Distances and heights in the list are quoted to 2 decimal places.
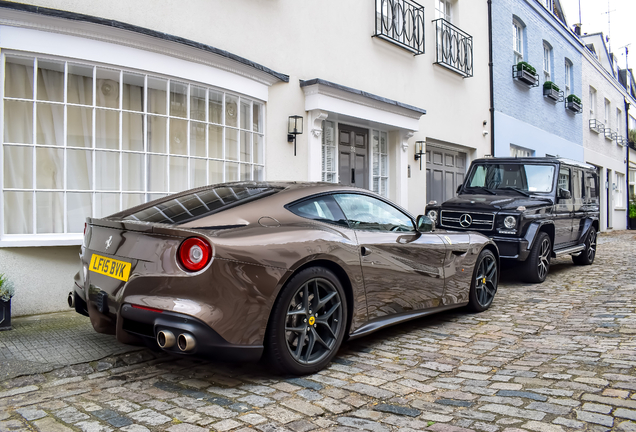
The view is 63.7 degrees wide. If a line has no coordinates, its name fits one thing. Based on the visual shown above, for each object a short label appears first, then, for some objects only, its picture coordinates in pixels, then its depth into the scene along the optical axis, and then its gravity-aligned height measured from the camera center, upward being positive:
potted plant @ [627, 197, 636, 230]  24.75 -0.47
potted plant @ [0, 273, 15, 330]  4.40 -0.81
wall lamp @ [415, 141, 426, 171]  10.45 +1.18
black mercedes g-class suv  7.25 -0.04
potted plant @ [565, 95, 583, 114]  18.22 +3.70
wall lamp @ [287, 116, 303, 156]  7.55 +1.19
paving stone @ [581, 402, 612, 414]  2.80 -1.12
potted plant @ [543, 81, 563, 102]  16.25 +3.72
